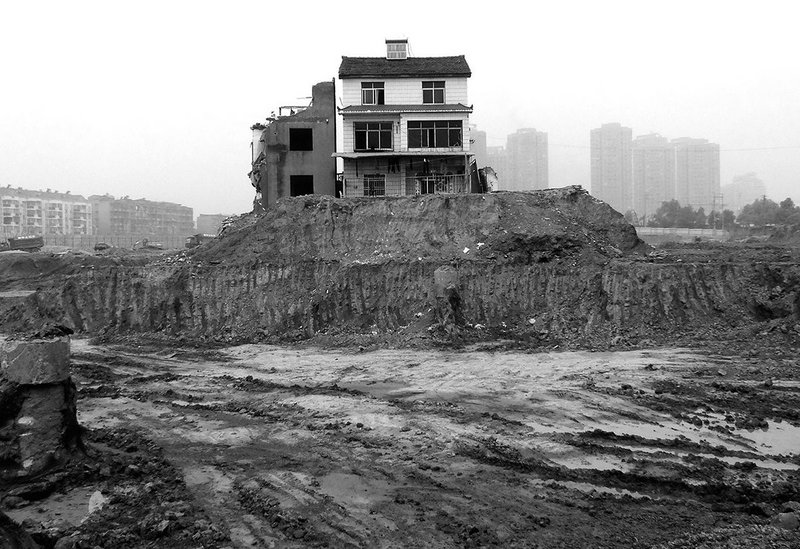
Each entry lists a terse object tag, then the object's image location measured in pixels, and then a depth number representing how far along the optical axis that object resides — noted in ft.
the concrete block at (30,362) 28.78
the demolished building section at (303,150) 108.52
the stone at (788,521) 22.84
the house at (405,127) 107.65
